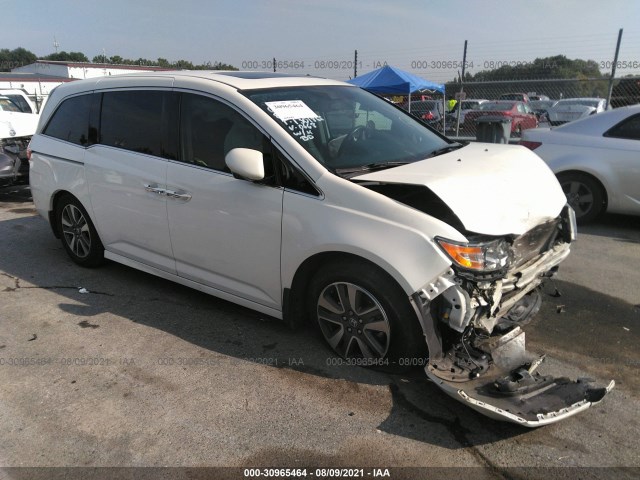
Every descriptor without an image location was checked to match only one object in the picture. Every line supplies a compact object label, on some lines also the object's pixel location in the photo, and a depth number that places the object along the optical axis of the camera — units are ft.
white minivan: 9.12
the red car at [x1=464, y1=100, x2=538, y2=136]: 51.24
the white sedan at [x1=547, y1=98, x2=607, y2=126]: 47.14
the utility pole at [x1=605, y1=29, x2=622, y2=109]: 30.71
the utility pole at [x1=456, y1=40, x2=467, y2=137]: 37.42
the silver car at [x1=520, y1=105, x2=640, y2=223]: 19.86
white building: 72.13
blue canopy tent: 50.90
